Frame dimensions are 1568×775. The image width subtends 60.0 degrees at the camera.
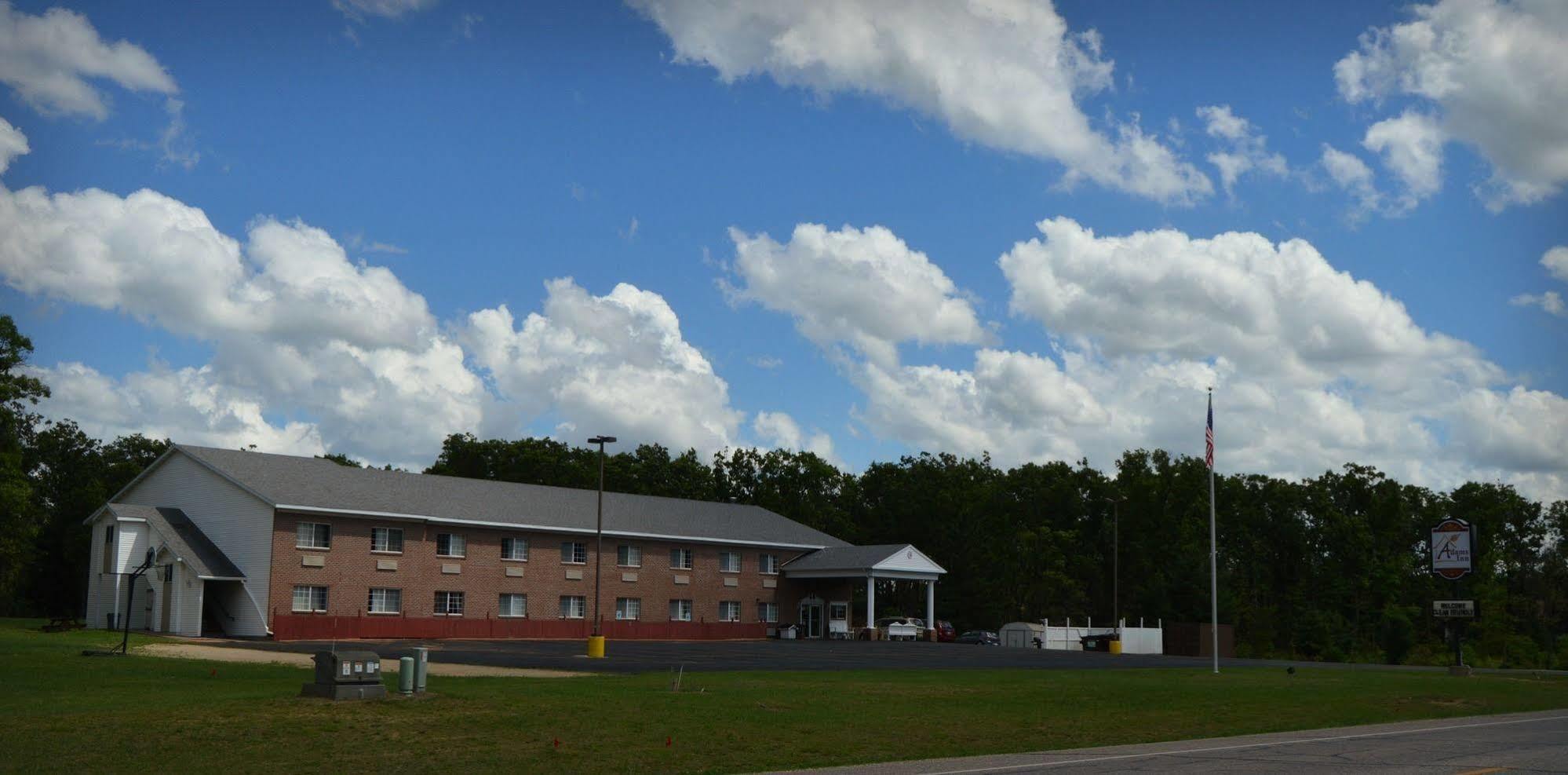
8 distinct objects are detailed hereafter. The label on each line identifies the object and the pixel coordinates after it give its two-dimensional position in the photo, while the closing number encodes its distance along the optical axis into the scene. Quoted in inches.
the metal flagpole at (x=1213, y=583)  1589.6
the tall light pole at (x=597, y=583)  1592.4
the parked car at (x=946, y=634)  2933.1
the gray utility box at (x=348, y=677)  798.5
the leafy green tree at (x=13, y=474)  2358.5
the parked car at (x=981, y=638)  2844.5
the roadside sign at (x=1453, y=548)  1798.7
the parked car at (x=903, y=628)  2810.0
